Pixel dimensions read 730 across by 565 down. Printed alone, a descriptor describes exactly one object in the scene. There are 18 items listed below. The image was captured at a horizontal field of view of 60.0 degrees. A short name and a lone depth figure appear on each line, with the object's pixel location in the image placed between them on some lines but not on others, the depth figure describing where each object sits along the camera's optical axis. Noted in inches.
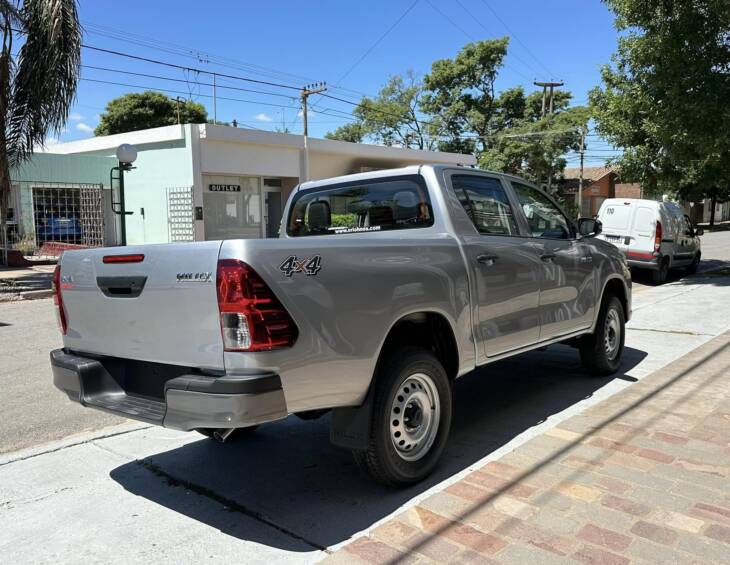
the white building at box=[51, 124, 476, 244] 799.1
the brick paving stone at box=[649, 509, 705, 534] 128.1
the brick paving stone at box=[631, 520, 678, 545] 123.7
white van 574.6
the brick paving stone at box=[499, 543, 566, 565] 117.0
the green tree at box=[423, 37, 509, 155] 1713.8
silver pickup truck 118.1
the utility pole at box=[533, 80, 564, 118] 1753.7
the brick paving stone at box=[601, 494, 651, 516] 134.9
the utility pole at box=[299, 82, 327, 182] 1142.3
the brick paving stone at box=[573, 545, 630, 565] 116.0
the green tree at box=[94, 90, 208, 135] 1753.2
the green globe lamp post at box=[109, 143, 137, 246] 584.4
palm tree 532.1
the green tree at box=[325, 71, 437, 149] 1994.3
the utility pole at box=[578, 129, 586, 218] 1611.7
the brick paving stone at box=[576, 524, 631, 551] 121.7
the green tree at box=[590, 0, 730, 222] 535.8
